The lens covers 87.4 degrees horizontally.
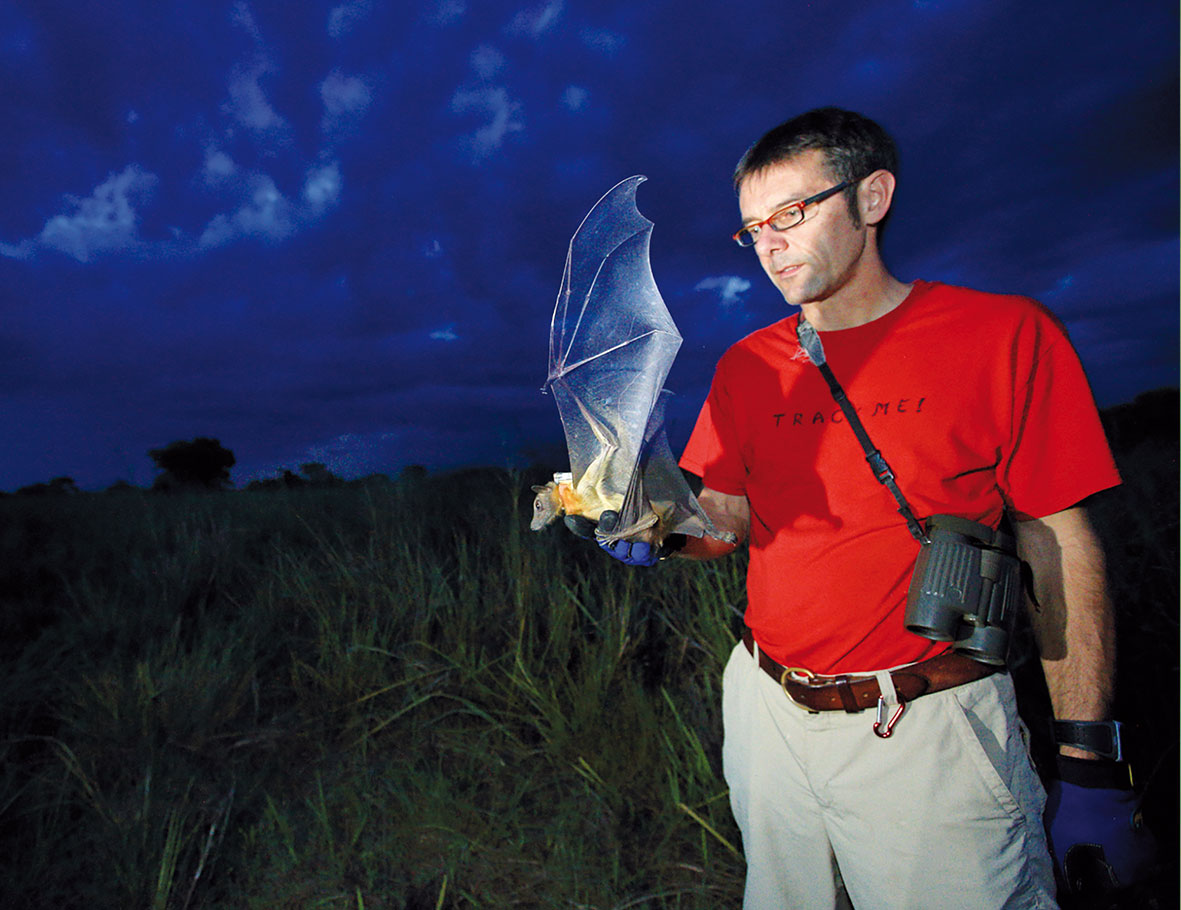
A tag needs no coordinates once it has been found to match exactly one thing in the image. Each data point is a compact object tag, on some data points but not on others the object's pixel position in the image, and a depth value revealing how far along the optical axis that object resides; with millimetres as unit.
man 1308
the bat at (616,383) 1290
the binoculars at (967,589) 1227
